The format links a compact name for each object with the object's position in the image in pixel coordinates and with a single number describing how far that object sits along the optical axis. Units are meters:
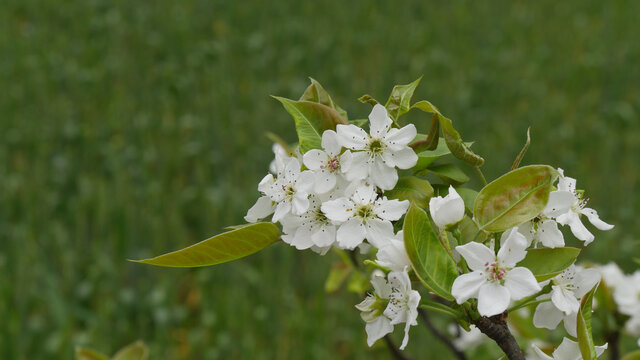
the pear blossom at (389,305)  0.60
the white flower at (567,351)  0.63
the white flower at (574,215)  0.61
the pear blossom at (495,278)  0.59
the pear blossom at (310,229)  0.63
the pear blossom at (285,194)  0.63
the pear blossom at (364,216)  0.62
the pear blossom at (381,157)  0.63
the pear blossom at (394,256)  0.61
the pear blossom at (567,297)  0.63
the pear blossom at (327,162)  0.63
